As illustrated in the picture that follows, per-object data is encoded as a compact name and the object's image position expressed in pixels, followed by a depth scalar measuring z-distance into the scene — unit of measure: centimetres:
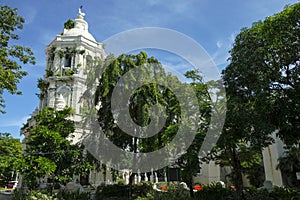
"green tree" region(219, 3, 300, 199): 877
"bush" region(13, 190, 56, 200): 1248
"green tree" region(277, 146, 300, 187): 1641
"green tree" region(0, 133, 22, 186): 1195
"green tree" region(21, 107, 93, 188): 1171
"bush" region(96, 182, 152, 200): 1399
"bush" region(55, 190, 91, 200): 1292
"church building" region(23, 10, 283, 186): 2203
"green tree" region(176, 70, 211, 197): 1033
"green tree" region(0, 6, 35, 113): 1255
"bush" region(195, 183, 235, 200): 1135
